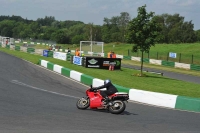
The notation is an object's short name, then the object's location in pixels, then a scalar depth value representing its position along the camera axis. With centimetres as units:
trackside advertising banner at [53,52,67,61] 4284
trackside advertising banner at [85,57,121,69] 3344
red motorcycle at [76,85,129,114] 1142
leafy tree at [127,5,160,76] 2822
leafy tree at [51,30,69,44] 12875
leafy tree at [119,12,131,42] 13575
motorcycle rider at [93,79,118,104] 1171
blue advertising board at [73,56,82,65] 3482
